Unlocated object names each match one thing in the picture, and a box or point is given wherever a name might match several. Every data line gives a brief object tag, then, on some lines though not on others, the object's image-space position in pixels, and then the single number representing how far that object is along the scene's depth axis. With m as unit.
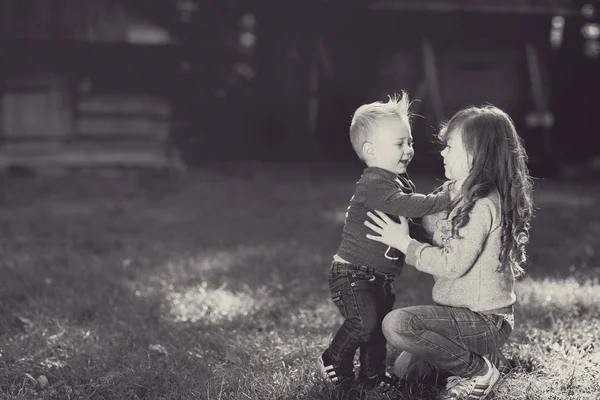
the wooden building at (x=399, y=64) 11.70
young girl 3.05
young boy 3.13
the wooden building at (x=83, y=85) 11.25
